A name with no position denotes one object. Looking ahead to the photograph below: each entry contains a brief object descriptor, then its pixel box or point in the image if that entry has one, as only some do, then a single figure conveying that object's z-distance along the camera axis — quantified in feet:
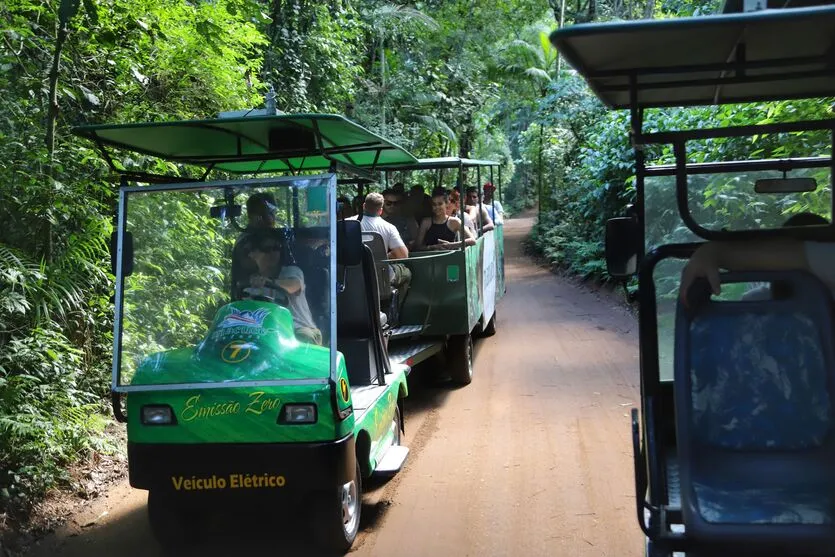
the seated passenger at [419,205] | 33.27
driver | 15.34
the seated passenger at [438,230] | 31.48
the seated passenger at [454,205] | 35.04
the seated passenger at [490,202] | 41.01
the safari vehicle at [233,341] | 14.53
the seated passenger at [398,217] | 32.40
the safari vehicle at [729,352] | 8.88
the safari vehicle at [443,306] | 27.35
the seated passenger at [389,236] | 26.91
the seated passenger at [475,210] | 34.82
